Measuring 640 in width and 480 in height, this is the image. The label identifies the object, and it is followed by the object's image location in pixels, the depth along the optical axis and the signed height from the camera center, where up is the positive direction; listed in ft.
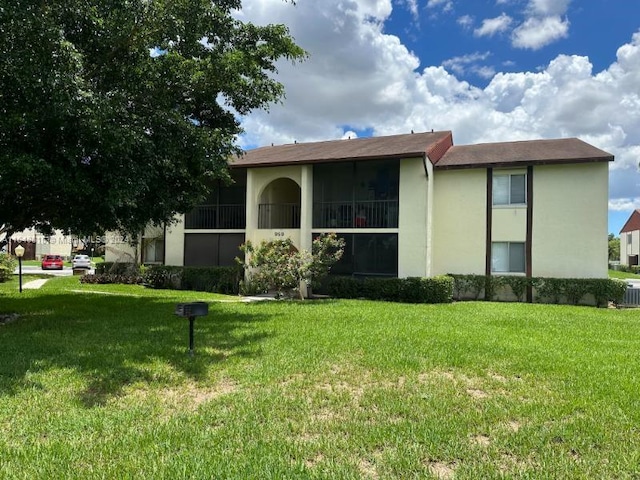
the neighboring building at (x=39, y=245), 178.81 -0.17
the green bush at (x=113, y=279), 77.56 -5.64
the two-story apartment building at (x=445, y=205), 58.18 +5.86
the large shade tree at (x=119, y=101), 27.12 +9.74
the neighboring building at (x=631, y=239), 182.39 +4.96
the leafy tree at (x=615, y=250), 250.16 +0.53
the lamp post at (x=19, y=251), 60.01 -0.87
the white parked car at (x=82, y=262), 117.60 -4.50
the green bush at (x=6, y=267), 83.68 -4.42
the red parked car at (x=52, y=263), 133.80 -5.33
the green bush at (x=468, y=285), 60.75 -4.77
